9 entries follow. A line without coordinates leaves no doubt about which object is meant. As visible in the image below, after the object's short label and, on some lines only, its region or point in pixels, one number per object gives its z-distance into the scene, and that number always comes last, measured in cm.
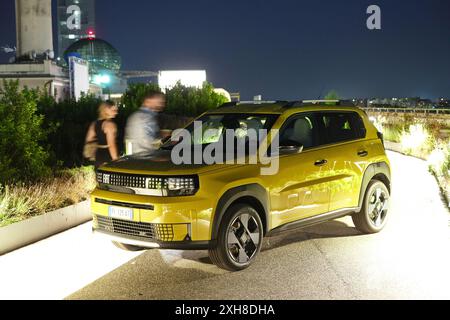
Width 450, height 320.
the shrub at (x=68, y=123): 1795
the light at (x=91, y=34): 16598
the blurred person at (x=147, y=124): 990
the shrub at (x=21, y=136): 1170
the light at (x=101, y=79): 11324
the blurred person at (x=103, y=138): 986
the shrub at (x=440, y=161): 1469
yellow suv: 659
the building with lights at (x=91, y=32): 16696
